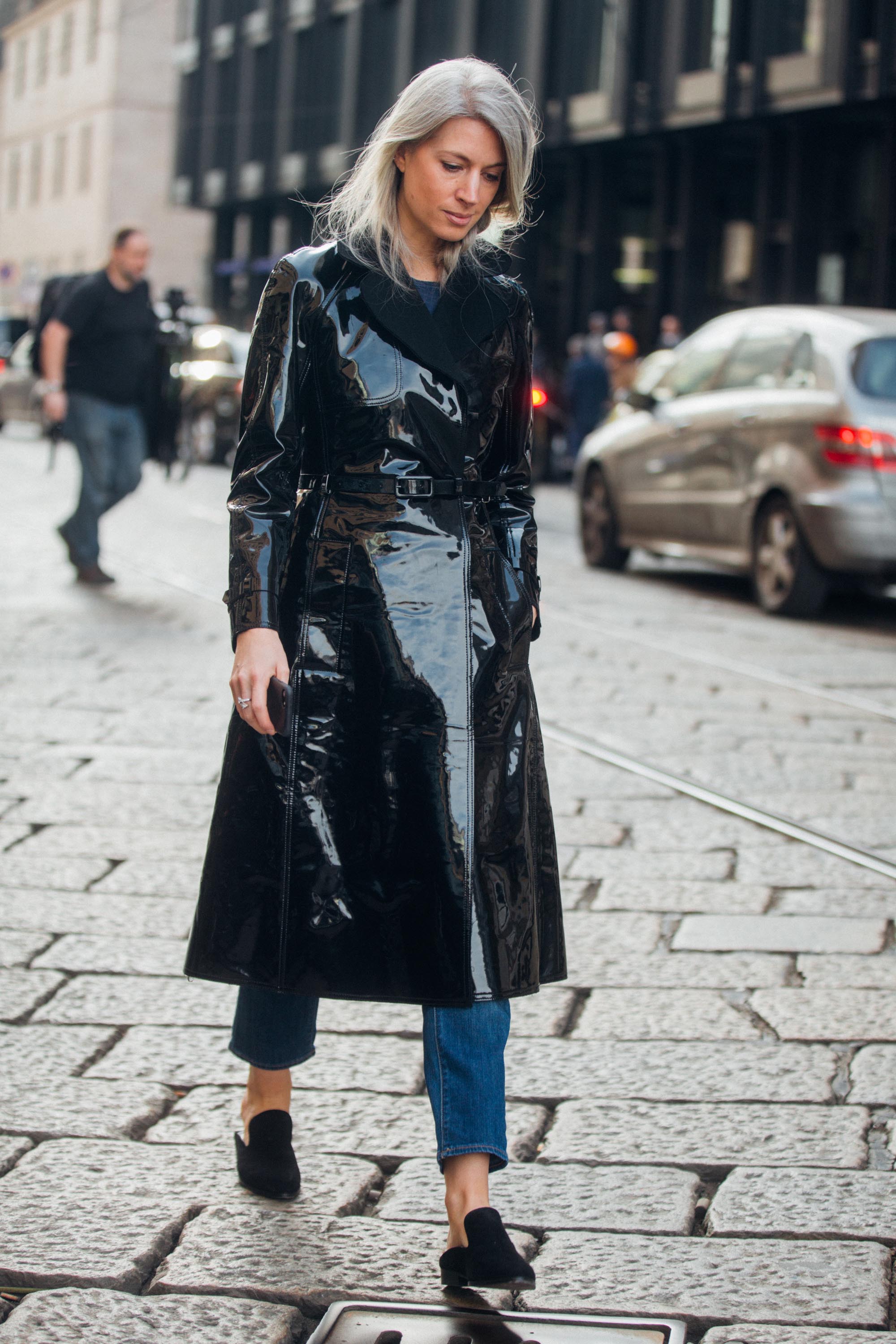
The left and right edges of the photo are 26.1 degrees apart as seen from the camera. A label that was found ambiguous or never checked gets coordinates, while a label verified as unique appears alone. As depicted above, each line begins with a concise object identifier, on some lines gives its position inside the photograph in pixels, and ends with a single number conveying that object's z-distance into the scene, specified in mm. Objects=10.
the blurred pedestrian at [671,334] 22859
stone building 48594
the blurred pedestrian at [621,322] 22844
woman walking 2607
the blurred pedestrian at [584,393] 20922
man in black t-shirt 9922
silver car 9578
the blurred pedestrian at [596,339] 20922
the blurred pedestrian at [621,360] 21531
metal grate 2441
